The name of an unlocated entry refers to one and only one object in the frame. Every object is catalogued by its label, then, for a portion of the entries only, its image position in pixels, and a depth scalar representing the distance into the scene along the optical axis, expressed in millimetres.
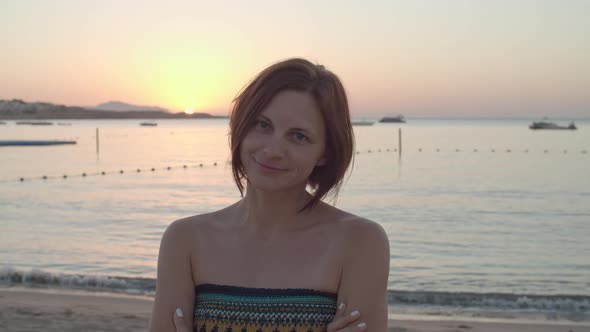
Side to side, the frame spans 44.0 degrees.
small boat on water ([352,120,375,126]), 160150
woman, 1813
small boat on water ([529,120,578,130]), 102112
